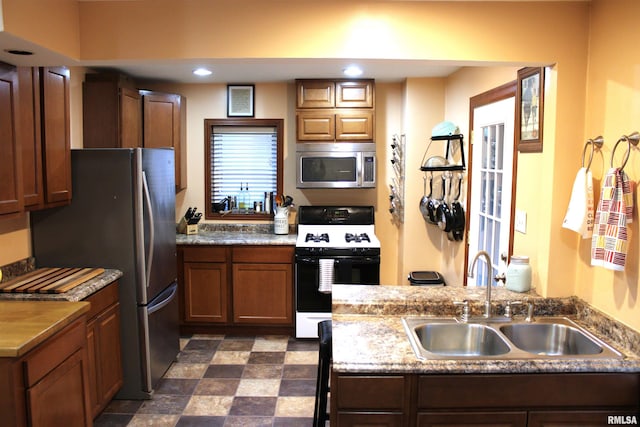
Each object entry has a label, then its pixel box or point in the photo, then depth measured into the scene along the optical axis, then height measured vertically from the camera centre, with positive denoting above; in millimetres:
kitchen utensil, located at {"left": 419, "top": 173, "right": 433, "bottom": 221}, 4176 -206
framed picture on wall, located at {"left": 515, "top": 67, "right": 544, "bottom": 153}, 2439 +349
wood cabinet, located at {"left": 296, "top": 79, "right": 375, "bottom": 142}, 4293 +567
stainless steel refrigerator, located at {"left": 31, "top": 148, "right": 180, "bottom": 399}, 3010 -379
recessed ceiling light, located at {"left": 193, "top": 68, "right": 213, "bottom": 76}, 3980 +838
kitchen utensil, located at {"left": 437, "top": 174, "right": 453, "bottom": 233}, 3848 -290
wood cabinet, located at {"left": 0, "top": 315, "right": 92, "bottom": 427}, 1932 -906
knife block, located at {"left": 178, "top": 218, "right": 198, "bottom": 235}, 4547 -506
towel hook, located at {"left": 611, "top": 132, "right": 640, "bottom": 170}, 1951 +153
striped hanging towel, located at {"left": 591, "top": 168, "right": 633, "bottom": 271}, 1964 -167
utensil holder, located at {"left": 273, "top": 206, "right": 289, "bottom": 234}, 4582 -425
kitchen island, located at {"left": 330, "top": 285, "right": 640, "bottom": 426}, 1859 -806
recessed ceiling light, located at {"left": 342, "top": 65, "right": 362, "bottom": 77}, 3854 +842
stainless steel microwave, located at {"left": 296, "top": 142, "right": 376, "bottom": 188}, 4309 +87
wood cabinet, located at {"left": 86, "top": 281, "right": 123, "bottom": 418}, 2758 -1022
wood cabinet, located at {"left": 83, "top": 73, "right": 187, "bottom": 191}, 3748 +462
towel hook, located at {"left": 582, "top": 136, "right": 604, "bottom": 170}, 2203 +154
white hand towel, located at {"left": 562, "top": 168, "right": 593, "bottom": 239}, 2180 -124
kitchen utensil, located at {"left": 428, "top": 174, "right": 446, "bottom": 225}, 4078 -256
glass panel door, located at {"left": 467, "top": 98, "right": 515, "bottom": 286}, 2938 -52
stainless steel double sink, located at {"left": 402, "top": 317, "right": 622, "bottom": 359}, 2270 -737
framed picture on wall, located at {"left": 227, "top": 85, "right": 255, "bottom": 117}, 4625 +705
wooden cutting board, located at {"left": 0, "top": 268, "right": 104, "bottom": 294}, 2592 -605
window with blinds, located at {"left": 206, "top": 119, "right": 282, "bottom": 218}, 4738 +107
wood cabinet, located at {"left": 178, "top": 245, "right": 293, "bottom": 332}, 4203 -949
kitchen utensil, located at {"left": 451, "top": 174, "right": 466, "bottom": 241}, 3758 -316
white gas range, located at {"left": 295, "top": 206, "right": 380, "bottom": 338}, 4082 -801
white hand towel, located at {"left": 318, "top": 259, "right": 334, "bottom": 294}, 4074 -827
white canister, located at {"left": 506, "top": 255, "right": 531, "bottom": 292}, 2521 -499
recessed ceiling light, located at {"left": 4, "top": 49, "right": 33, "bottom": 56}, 2164 +529
